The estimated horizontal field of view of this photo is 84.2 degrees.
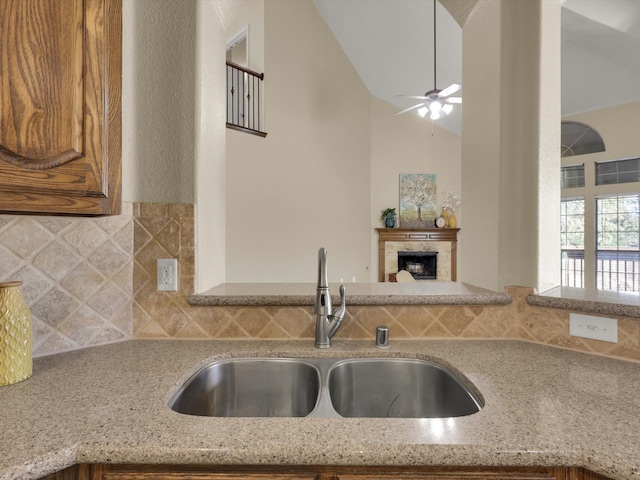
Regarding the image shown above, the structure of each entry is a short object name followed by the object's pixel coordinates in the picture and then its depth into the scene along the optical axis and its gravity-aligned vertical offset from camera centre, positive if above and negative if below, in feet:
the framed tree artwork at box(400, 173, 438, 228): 23.38 +2.69
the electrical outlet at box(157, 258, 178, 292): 4.28 -0.43
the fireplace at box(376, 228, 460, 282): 22.72 -0.34
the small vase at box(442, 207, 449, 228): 23.20 +1.57
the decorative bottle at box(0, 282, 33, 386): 2.99 -0.83
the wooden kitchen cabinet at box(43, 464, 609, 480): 2.23 -1.47
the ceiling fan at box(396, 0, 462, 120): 13.20 +5.56
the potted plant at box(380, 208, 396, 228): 22.72 +1.46
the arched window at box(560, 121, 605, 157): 17.62 +5.20
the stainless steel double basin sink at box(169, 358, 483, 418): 3.65 -1.53
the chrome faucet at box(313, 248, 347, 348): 3.86 -0.78
